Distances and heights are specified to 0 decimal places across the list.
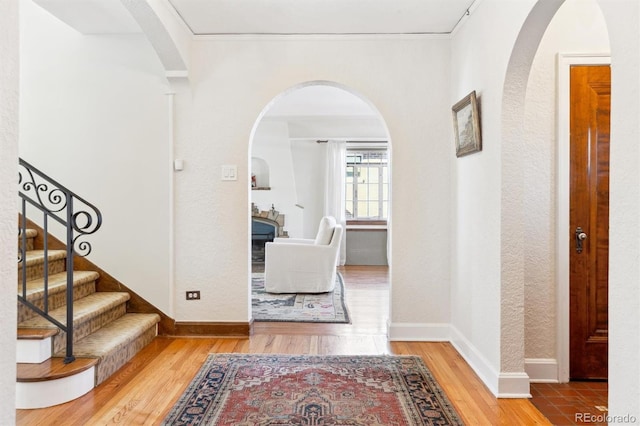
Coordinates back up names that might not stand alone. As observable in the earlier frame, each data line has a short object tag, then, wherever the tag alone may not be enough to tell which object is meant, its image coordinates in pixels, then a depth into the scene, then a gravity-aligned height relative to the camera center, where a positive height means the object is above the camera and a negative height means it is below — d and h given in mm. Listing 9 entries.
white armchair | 5078 -743
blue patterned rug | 3963 -1069
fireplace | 7535 -356
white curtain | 7535 +417
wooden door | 2545 -119
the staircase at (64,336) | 2195 -869
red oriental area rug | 2066 -1060
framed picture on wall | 2660 +566
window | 7941 +420
